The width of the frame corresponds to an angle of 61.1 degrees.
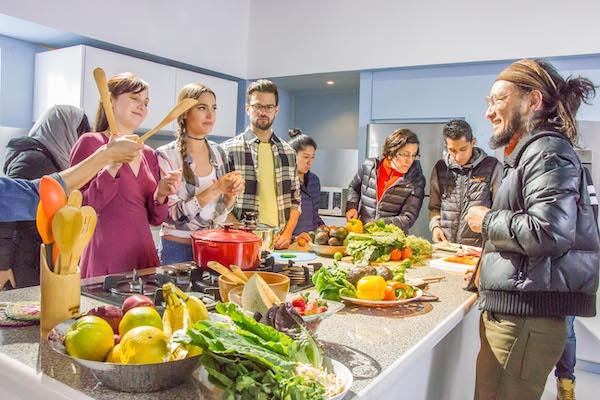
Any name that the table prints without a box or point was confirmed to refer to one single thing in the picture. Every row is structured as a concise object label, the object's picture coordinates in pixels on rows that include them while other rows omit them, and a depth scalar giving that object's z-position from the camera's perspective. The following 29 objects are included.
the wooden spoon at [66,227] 0.89
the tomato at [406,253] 2.07
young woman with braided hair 1.96
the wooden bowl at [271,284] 1.16
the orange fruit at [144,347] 0.77
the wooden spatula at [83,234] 0.91
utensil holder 0.93
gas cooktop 1.24
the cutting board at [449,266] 1.95
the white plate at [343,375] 0.76
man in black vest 2.79
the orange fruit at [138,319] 0.86
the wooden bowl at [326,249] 2.11
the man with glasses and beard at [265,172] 2.48
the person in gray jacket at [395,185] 2.88
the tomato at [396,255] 2.05
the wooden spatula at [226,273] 1.17
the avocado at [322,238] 2.15
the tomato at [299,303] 1.06
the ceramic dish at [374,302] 1.34
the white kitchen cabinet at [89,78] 3.39
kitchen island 0.83
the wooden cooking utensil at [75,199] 0.95
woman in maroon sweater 1.60
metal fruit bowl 0.76
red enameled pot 1.37
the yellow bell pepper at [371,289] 1.35
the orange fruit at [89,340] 0.79
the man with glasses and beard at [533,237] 1.34
